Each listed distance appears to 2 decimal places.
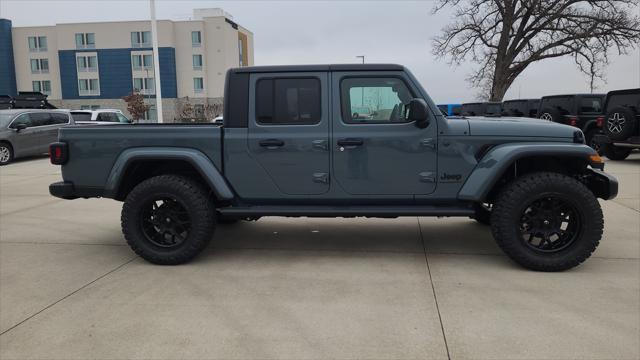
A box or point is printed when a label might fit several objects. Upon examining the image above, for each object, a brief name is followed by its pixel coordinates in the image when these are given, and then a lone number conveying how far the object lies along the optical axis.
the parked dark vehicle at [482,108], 17.91
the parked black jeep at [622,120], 11.76
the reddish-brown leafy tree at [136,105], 57.91
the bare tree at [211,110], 59.40
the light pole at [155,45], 20.12
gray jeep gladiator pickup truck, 4.46
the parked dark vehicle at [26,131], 14.72
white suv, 19.47
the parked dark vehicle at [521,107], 18.17
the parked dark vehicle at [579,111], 14.71
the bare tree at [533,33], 28.75
